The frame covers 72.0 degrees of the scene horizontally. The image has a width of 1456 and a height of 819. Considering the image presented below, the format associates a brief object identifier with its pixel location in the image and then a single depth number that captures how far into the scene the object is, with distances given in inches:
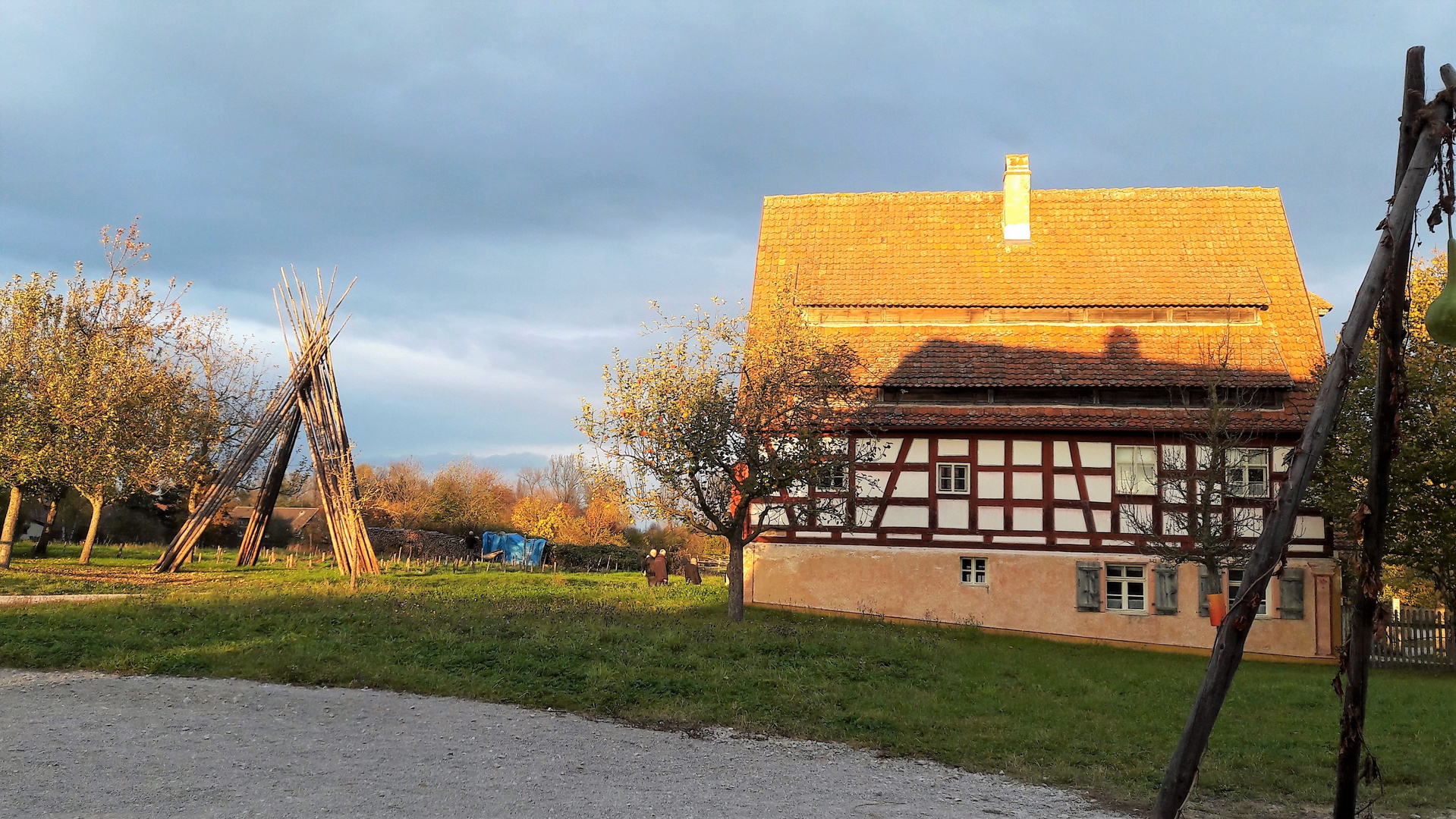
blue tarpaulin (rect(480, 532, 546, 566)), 1549.0
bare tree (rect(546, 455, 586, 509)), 3002.2
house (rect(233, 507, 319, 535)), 2109.9
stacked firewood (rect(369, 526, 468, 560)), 1605.6
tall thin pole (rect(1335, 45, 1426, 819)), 164.7
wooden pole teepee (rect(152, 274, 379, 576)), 964.0
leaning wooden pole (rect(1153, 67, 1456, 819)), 166.4
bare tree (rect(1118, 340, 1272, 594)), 732.7
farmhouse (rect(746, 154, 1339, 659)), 823.1
